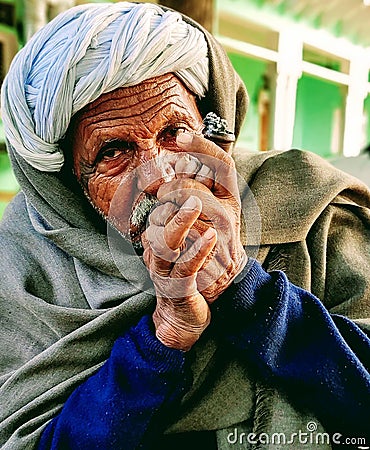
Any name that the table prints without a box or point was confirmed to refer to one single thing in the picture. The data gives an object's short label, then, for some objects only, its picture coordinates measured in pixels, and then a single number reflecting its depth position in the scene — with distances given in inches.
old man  28.8
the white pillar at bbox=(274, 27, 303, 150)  203.2
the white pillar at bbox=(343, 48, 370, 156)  243.8
